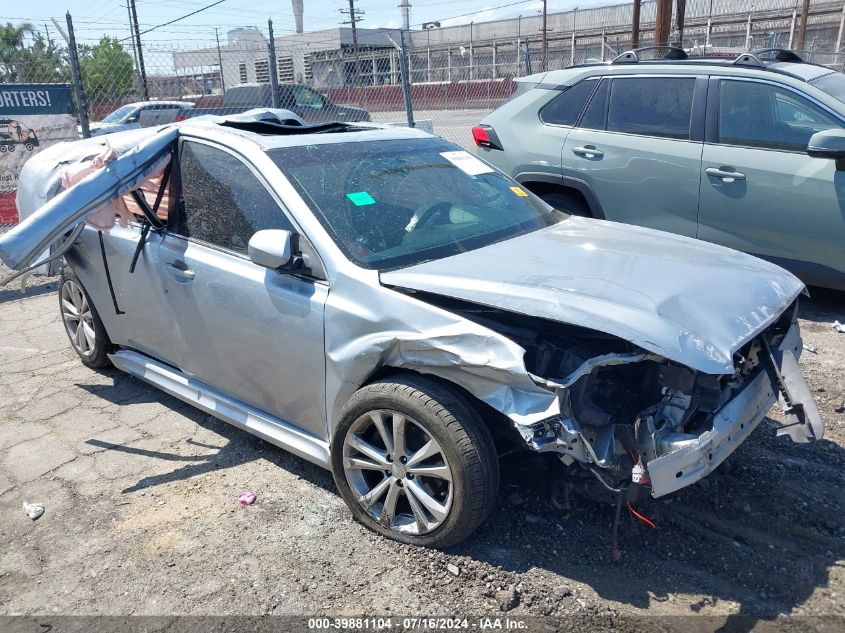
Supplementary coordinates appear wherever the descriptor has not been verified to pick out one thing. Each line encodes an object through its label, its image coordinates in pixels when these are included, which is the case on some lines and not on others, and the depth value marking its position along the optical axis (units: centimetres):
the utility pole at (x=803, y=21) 2102
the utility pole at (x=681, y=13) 1197
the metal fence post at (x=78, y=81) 805
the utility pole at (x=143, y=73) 1106
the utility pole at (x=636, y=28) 1275
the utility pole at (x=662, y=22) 1084
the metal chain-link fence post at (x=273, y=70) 952
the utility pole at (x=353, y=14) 4373
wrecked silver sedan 276
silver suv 539
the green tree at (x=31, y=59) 915
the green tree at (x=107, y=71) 1141
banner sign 804
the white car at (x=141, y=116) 1664
